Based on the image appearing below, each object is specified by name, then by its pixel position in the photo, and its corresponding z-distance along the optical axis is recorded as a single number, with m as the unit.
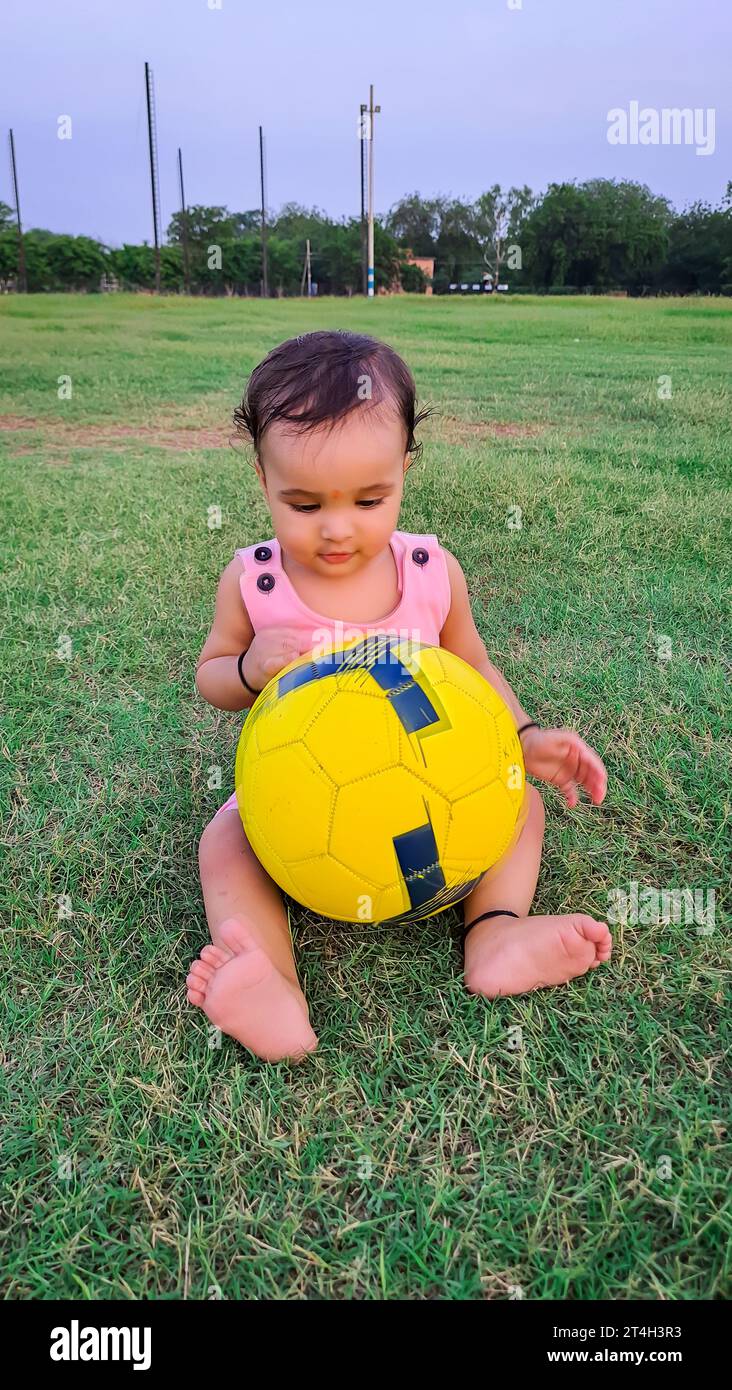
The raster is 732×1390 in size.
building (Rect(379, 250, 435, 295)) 32.53
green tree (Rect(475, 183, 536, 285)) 26.28
